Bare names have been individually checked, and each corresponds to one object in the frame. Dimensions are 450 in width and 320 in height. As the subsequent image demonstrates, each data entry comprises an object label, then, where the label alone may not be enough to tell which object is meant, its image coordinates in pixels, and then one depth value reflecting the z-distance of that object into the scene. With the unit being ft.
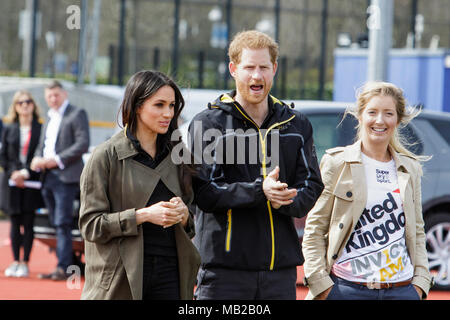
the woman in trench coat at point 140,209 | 22.98
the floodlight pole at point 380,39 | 73.61
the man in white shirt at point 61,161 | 55.67
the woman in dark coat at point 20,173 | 57.98
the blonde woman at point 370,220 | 26.66
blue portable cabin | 96.89
